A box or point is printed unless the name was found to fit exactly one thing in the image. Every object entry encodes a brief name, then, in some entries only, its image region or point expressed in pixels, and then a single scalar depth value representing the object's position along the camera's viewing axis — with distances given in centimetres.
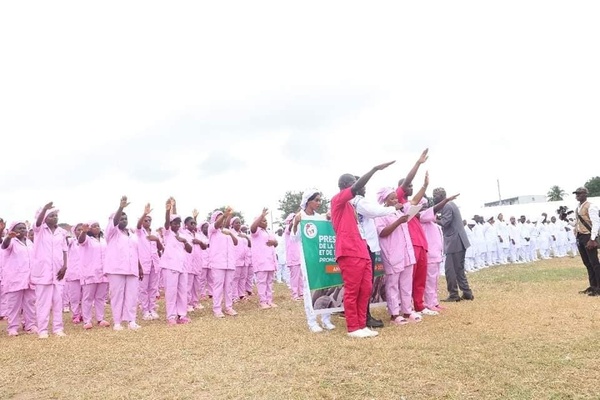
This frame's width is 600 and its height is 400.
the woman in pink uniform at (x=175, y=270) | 883
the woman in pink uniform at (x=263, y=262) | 1127
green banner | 712
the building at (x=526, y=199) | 6462
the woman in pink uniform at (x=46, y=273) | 805
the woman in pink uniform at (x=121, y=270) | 838
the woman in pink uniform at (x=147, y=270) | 1039
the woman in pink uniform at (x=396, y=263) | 732
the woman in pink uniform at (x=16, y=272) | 870
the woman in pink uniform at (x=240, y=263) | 1260
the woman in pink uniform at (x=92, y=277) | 952
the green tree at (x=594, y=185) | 6456
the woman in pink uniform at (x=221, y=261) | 964
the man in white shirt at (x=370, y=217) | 645
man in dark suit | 944
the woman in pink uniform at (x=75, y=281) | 1027
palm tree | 6681
